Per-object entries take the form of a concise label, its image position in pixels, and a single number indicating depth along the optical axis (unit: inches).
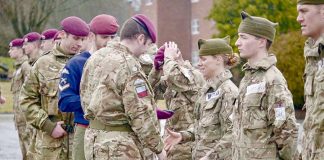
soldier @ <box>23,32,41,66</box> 1007.5
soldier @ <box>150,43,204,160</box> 661.6
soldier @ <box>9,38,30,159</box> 975.6
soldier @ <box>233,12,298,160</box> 510.1
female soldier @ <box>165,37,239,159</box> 566.4
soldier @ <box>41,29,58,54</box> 855.5
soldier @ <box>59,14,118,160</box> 590.5
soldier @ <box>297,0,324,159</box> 411.8
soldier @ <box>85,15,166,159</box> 493.6
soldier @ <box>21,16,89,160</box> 666.3
